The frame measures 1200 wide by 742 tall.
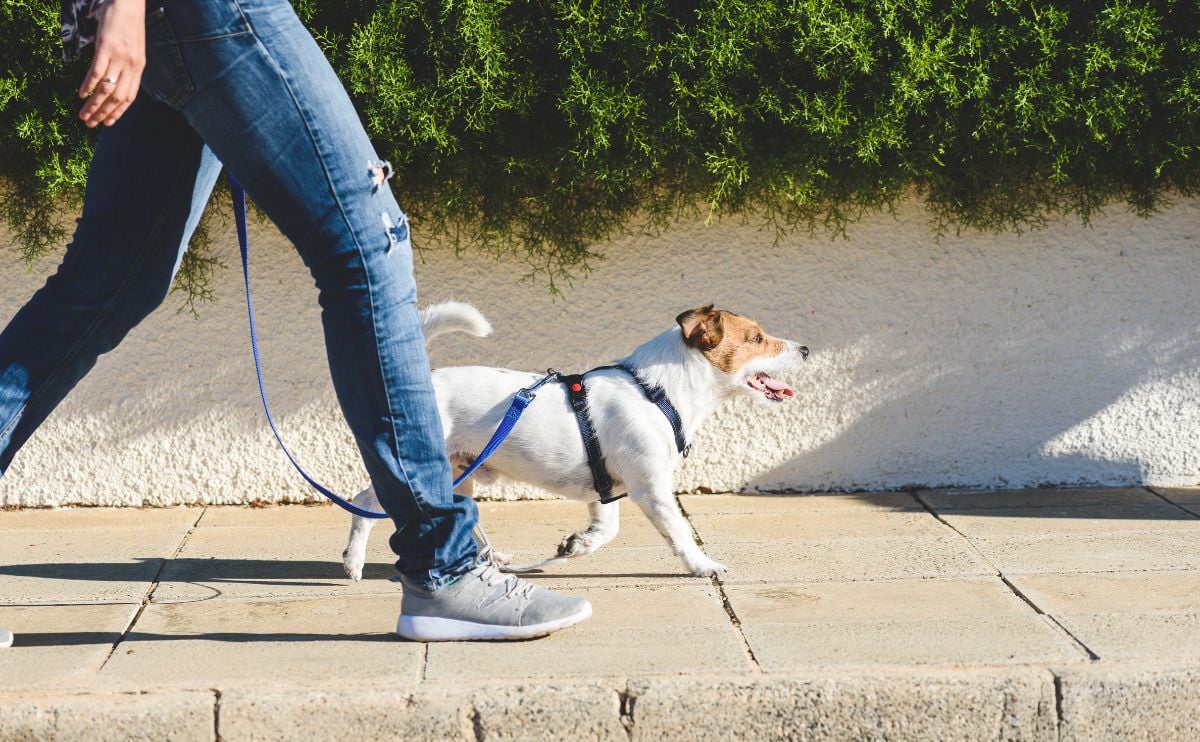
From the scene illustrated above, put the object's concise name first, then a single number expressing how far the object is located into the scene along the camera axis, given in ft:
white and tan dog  12.71
